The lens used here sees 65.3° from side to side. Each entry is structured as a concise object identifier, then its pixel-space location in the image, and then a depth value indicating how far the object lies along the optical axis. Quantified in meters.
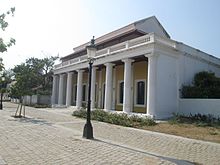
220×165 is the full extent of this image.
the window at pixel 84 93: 24.15
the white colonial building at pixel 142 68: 13.53
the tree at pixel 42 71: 32.30
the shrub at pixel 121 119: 11.59
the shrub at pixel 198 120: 11.51
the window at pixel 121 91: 18.89
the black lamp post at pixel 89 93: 7.77
